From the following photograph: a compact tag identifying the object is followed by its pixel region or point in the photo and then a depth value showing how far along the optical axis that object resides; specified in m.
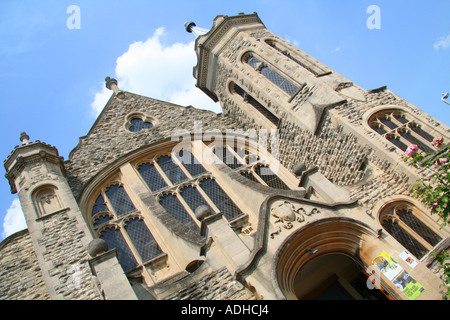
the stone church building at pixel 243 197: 7.54
